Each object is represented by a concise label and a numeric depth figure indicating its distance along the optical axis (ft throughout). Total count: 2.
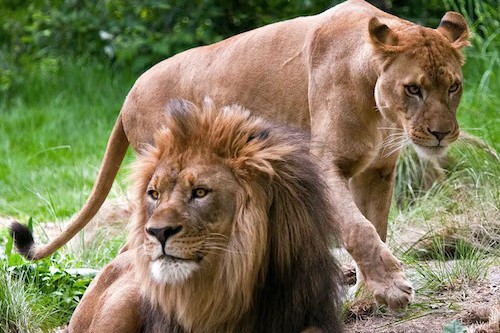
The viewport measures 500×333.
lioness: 29.14
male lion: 24.06
